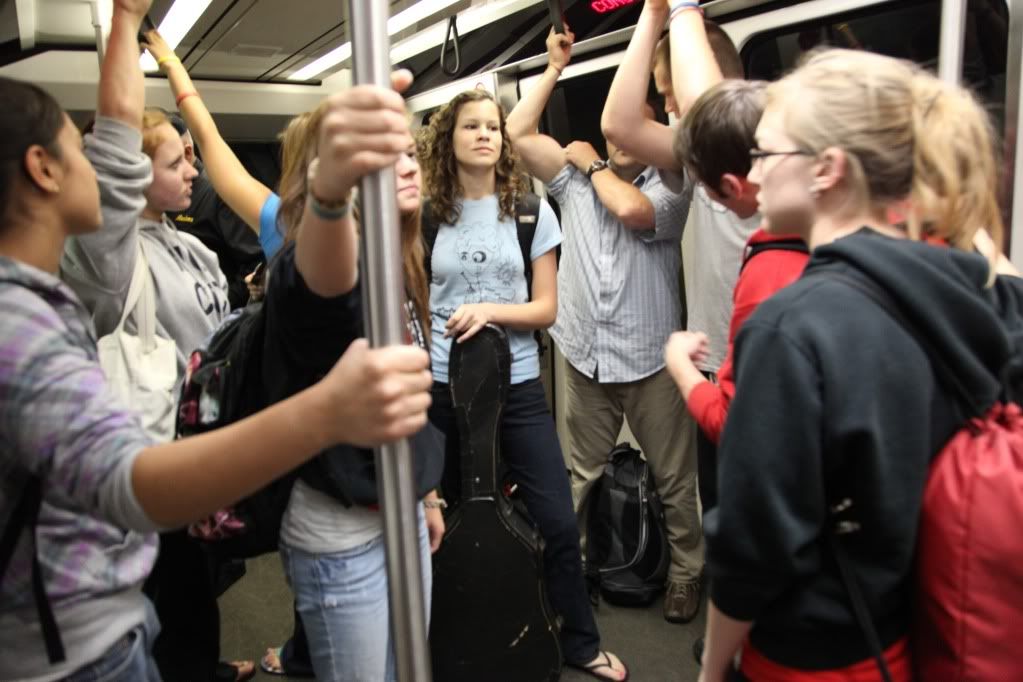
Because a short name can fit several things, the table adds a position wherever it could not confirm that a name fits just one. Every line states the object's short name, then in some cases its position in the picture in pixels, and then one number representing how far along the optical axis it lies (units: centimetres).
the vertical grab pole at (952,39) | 198
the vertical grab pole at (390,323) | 71
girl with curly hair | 243
